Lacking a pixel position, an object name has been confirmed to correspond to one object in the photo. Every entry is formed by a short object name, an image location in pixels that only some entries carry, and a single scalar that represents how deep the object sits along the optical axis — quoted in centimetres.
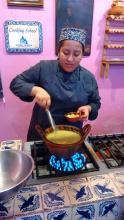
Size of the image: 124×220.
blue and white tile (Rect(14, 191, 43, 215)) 70
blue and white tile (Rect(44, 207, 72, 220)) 71
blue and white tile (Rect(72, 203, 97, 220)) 74
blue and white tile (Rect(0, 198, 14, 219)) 69
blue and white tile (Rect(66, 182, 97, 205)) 74
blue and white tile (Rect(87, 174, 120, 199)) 77
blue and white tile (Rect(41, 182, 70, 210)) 72
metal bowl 77
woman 110
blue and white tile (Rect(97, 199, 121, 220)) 76
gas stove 87
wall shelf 178
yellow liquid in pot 86
